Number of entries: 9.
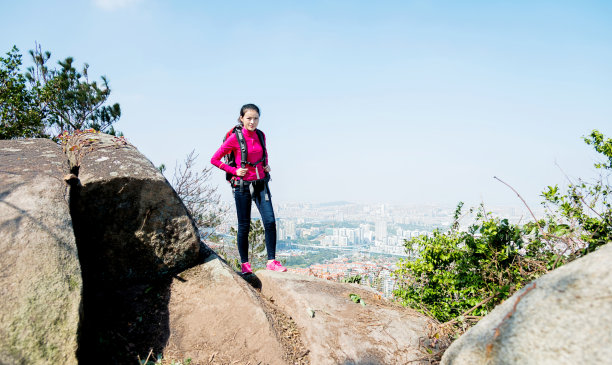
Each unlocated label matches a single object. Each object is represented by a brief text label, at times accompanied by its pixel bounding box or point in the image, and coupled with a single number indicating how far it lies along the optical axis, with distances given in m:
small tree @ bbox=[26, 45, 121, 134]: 11.18
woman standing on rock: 4.98
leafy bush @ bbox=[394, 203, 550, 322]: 3.97
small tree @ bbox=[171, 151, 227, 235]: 11.98
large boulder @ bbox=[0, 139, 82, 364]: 2.33
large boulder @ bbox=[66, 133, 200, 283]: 3.71
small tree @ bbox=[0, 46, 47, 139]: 9.77
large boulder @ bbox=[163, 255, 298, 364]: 3.47
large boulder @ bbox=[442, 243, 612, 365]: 1.75
